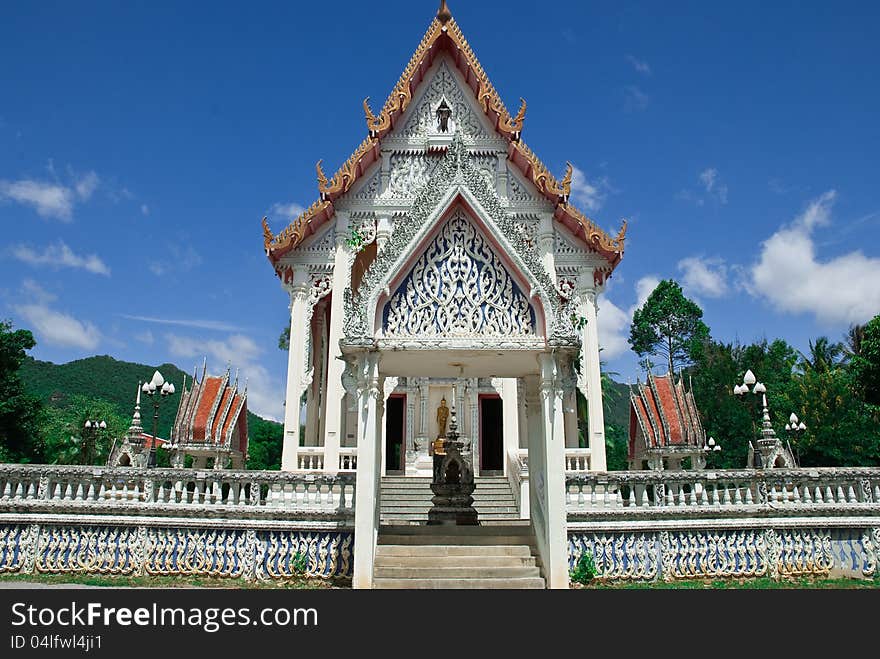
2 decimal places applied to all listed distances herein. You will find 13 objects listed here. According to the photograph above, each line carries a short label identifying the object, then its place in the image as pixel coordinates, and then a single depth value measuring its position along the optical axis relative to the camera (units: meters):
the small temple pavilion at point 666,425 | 15.36
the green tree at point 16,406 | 25.16
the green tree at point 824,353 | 37.88
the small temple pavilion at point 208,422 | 15.36
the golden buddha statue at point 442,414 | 15.25
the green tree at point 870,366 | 18.15
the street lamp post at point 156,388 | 14.72
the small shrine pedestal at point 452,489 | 10.12
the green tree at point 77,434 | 32.41
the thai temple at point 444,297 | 8.10
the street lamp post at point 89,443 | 30.68
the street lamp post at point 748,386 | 13.69
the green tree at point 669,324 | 52.91
